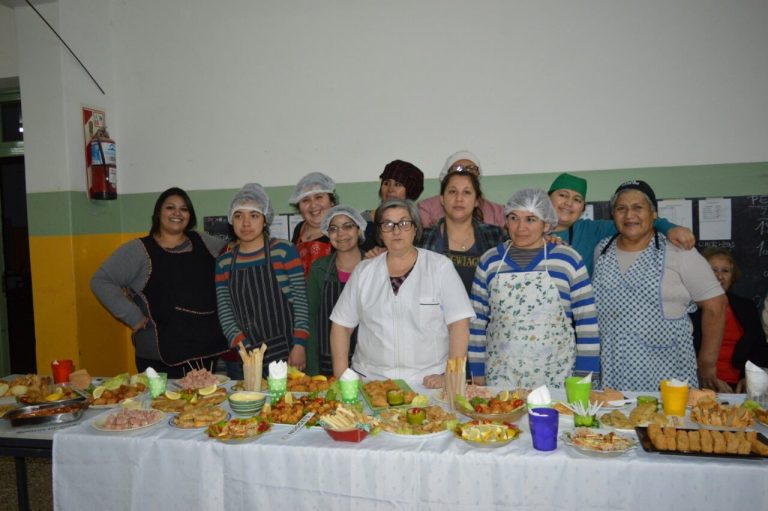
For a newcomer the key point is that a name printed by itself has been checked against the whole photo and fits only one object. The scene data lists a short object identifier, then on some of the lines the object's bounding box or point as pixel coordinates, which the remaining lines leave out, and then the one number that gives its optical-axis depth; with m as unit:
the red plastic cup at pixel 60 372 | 3.28
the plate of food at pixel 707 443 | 2.00
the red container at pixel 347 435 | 2.26
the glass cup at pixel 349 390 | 2.62
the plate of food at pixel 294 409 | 2.48
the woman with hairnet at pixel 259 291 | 3.62
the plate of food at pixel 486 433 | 2.16
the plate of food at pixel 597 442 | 2.05
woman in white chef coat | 3.00
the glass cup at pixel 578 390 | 2.45
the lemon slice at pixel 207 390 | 2.87
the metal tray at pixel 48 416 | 2.58
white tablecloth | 1.98
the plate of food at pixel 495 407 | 2.36
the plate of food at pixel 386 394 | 2.56
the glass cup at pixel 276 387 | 2.80
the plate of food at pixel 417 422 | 2.28
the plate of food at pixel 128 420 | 2.46
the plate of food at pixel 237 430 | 2.32
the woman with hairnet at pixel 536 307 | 3.00
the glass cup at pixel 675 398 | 2.36
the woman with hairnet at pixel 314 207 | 4.11
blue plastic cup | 2.10
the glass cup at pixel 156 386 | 2.94
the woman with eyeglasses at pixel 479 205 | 3.99
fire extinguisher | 5.43
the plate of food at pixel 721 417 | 2.24
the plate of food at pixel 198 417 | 2.48
